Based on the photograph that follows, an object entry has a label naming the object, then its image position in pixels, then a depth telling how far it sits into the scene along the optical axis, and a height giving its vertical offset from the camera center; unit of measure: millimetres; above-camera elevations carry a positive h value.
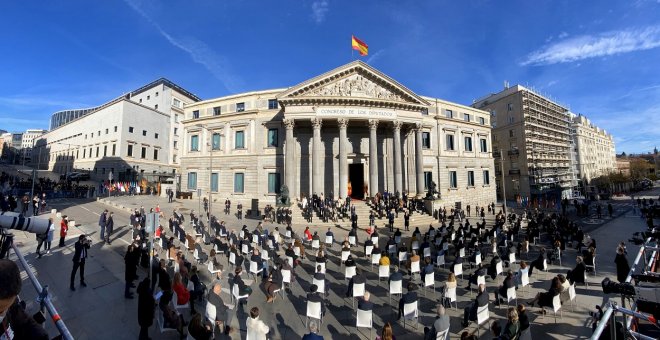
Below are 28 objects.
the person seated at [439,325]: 6227 -3055
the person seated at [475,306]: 7516 -3176
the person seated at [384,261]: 10883 -2792
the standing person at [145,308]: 6848 -2871
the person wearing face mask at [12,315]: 2221 -1228
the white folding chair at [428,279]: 9852 -3177
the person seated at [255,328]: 6180 -3074
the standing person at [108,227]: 15781 -2040
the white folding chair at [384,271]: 10725 -3145
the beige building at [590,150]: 75125 +11491
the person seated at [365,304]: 7203 -2981
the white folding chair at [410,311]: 7613 -3327
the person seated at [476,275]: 9739 -3009
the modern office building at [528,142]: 53219 +9497
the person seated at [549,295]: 8008 -3135
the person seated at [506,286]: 8617 -2989
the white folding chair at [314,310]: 7438 -3217
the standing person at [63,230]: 13969 -1957
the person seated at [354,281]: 8962 -2946
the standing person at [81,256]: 9852 -2332
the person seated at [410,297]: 7672 -2957
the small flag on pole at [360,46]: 28781 +14976
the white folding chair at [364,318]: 7137 -3307
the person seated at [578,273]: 9711 -2988
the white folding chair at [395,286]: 9164 -3170
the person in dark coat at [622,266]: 10398 -2921
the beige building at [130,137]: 45656 +9840
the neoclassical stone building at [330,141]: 28781 +5838
